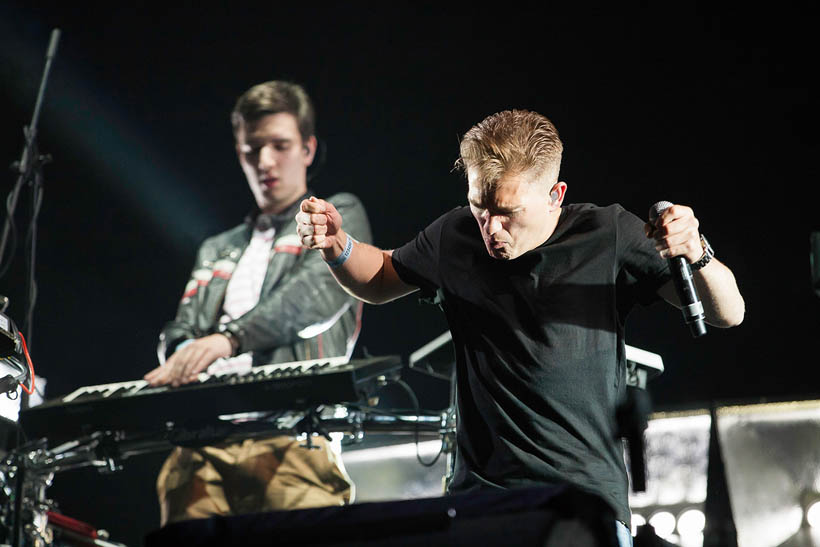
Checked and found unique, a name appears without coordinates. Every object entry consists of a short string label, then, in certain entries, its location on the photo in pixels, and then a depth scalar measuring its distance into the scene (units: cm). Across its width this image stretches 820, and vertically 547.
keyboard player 870
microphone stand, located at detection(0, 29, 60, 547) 879
